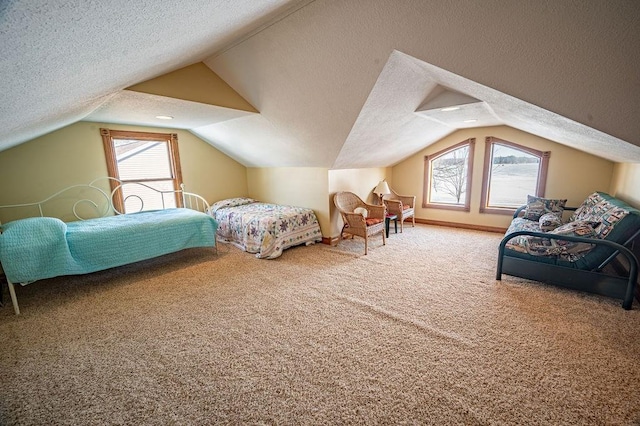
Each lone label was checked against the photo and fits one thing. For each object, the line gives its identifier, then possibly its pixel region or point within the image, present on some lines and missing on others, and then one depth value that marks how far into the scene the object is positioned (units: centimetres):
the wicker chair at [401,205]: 491
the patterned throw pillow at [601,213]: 236
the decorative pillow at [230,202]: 471
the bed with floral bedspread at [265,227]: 375
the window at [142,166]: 390
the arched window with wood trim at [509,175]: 443
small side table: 471
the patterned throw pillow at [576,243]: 244
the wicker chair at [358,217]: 389
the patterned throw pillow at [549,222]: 324
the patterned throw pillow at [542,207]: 387
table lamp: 514
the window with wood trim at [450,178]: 504
